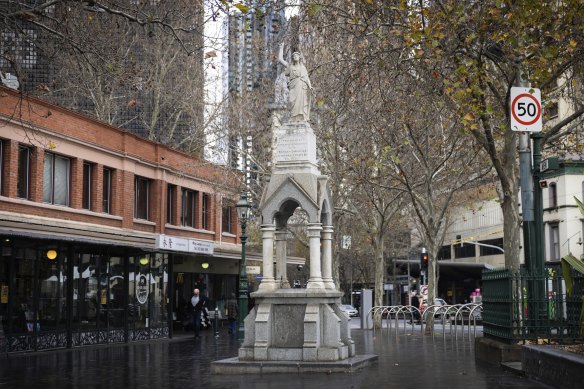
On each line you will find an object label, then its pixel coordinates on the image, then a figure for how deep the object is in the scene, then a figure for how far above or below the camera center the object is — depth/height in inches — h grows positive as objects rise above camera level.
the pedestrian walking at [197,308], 1248.2 -33.3
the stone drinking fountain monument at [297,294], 641.0 -6.7
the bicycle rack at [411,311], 1141.1 -44.9
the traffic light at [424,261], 1482.5 +42.4
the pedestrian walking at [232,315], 1375.5 -49.9
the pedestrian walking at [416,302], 1813.9 -39.9
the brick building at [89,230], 927.0 +75.7
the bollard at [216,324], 1292.2 -61.1
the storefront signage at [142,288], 1174.4 -1.6
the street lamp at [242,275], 1061.1 +14.3
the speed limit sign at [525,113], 586.9 +123.0
